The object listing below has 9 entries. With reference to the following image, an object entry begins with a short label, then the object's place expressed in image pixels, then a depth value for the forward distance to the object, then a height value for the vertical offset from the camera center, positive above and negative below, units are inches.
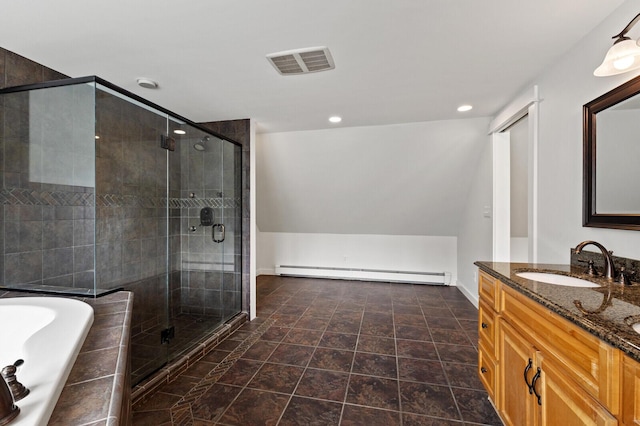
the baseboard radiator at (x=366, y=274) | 183.0 -42.0
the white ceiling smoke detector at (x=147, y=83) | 91.5 +42.8
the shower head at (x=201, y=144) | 117.9 +28.7
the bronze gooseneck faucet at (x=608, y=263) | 57.1 -10.4
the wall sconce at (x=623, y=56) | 48.7 +27.3
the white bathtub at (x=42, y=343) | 25.6 -16.8
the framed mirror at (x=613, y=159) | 55.1 +11.1
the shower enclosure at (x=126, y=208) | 77.6 +2.1
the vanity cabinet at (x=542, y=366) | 34.5 -24.0
